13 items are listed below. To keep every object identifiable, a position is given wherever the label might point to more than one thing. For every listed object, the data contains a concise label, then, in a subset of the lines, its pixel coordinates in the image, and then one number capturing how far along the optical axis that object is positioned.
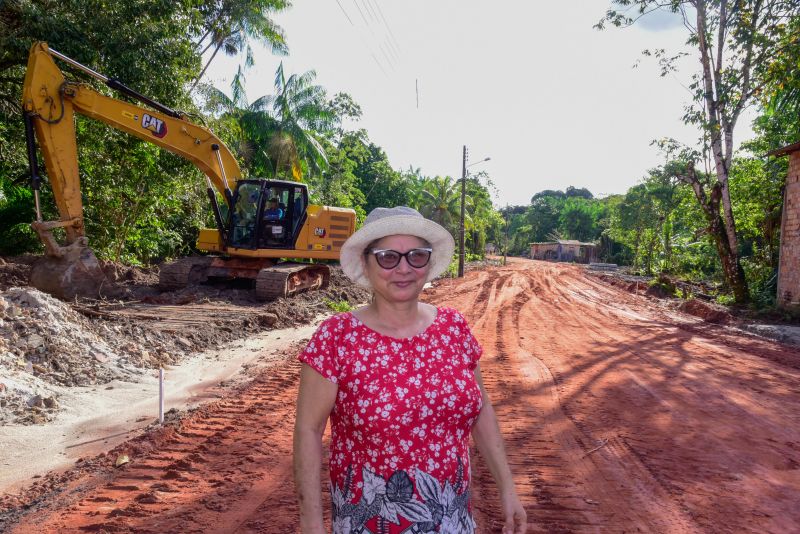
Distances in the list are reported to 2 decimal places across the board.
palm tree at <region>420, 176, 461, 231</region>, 46.53
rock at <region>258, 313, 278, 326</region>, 11.02
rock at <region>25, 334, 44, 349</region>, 6.84
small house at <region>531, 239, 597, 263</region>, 68.46
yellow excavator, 9.96
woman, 1.95
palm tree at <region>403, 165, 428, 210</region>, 46.22
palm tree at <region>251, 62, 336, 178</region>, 28.80
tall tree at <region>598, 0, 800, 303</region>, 14.72
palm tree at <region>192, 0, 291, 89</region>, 20.75
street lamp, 31.09
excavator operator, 13.63
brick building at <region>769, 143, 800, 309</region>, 14.19
